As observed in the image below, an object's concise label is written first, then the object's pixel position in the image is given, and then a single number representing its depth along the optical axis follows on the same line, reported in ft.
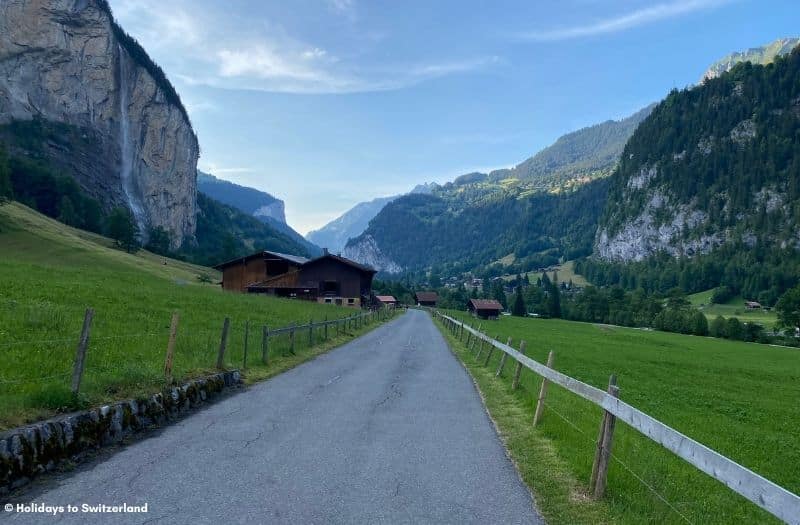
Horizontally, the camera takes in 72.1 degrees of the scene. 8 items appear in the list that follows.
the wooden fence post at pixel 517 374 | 50.40
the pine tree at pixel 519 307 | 524.11
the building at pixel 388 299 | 516.73
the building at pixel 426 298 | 622.95
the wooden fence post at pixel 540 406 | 37.35
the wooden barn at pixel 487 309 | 405.59
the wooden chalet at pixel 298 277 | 253.03
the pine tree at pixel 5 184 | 262.67
